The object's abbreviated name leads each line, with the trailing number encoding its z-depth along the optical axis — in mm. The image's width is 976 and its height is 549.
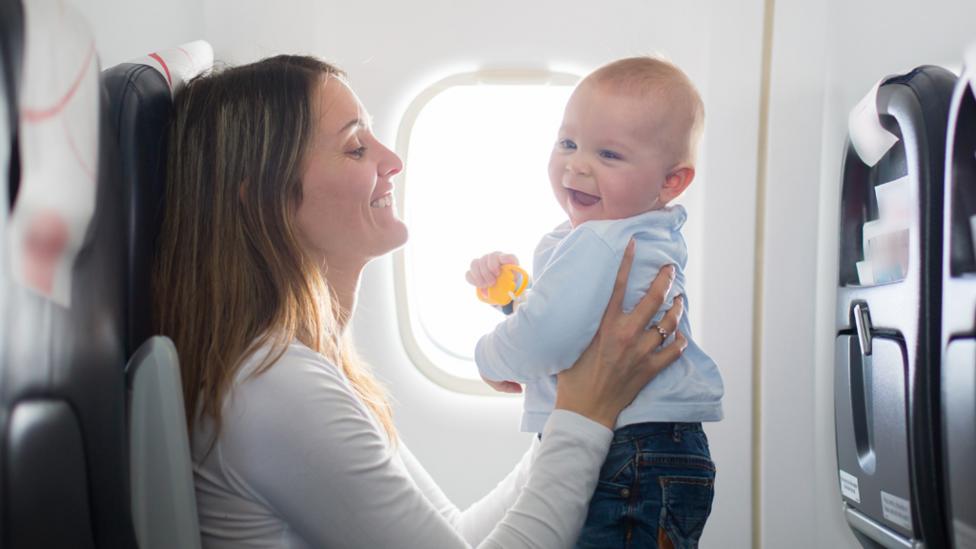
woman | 1202
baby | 1380
